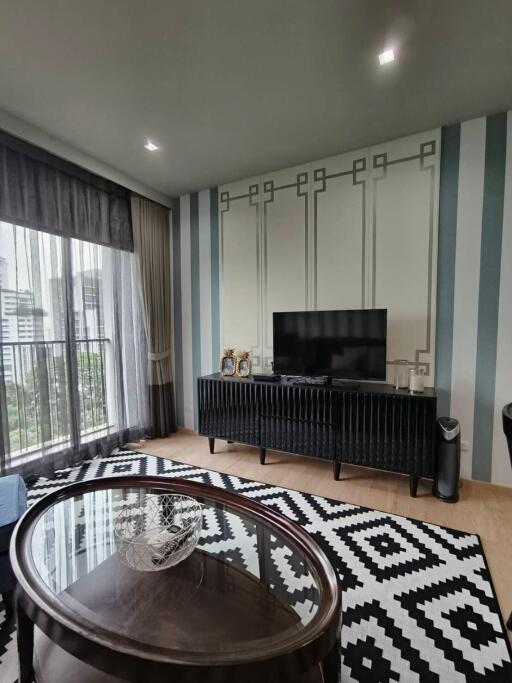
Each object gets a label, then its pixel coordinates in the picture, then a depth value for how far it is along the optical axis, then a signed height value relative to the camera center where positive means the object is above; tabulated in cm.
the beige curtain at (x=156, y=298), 335 +27
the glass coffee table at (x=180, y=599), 72 -85
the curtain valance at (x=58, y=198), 234 +107
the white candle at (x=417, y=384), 230 -48
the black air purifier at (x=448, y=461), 212 -97
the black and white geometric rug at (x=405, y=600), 110 -124
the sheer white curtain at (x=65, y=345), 239 -20
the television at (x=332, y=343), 246 -20
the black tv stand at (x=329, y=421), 221 -82
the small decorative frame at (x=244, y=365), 303 -44
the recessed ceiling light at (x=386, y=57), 170 +146
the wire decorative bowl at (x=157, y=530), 113 -84
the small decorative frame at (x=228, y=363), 309 -42
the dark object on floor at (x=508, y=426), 119 -42
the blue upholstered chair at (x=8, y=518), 126 -83
